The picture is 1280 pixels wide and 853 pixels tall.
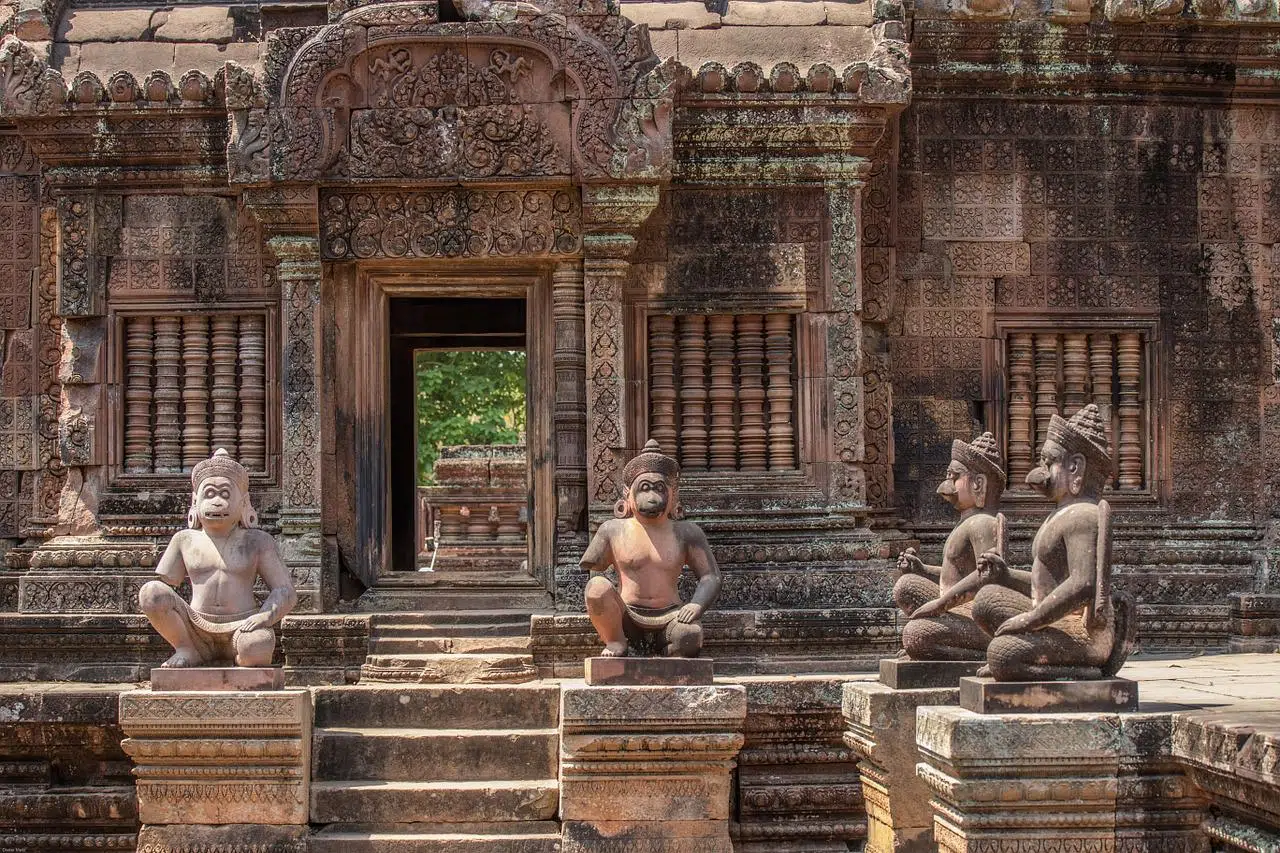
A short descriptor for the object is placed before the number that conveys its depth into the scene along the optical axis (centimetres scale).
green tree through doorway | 2406
